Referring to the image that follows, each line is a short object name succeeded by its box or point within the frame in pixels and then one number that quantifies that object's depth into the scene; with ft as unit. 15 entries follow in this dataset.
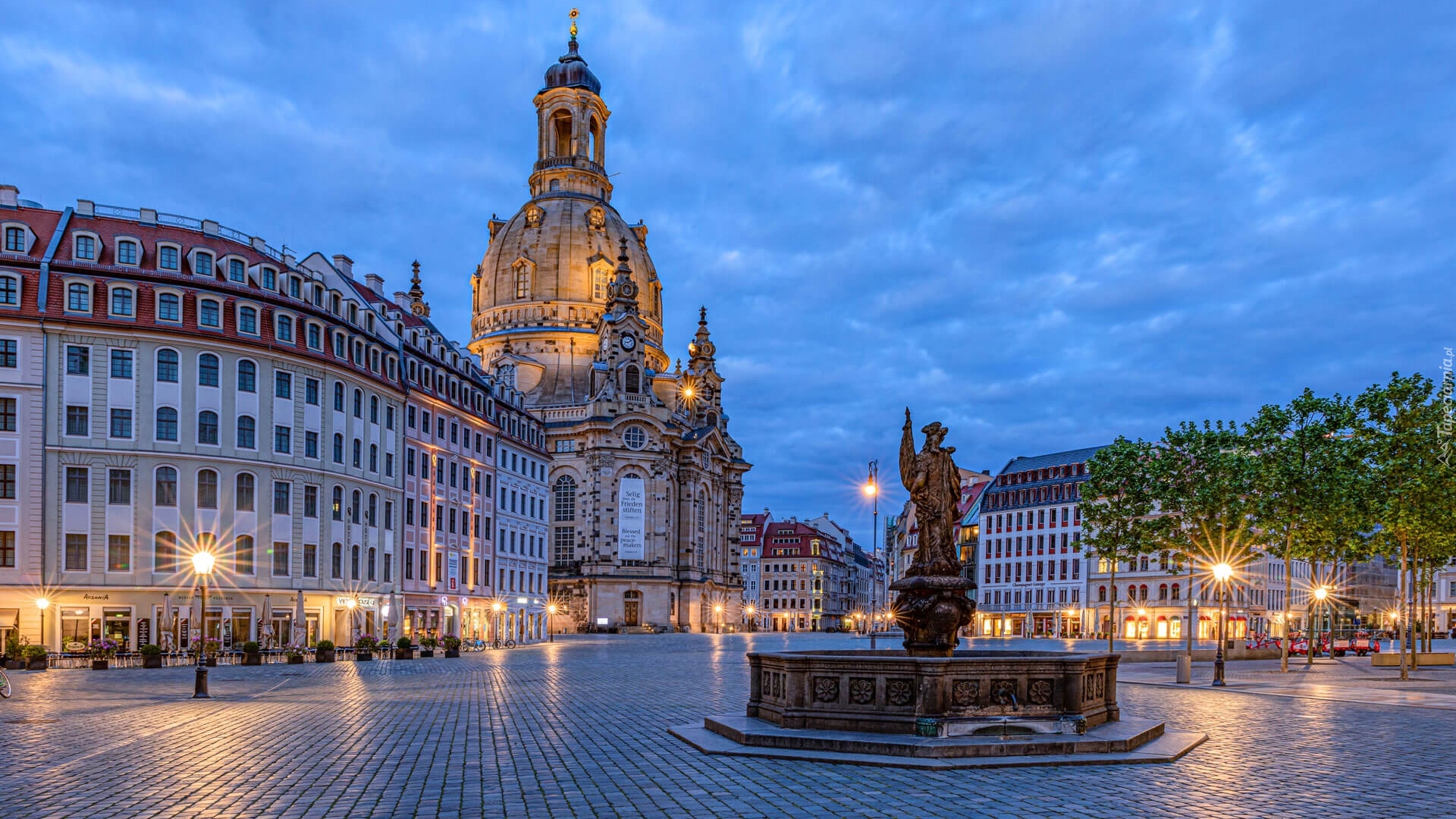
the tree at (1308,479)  164.45
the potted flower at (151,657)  142.82
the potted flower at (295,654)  154.92
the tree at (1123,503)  210.59
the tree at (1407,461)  156.56
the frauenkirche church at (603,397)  434.30
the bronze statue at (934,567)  73.97
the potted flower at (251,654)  148.77
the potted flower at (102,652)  140.15
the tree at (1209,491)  193.06
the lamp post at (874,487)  207.37
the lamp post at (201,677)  95.81
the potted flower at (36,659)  136.46
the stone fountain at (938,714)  58.59
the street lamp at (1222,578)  123.95
